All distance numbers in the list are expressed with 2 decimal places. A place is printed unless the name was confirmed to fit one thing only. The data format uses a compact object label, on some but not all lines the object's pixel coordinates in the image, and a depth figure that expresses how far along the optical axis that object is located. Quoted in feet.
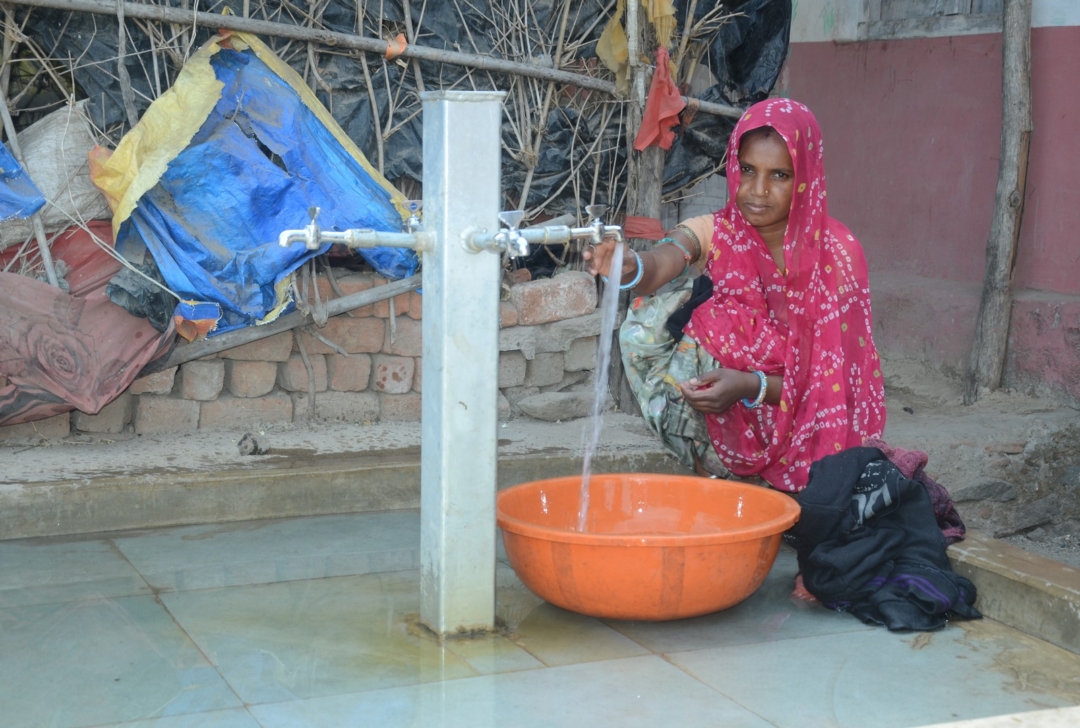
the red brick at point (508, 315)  15.20
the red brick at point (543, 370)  15.65
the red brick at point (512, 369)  15.42
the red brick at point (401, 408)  14.94
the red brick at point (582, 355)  15.83
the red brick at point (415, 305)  14.75
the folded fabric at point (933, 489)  10.12
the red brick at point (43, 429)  12.90
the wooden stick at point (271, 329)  13.39
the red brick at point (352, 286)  14.16
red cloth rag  15.44
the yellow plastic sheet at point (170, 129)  12.41
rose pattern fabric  12.19
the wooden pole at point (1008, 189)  16.85
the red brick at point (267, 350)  14.06
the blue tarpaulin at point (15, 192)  12.34
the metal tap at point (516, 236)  7.97
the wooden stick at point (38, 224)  12.60
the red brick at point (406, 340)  14.83
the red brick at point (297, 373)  14.38
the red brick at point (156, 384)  13.51
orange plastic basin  8.45
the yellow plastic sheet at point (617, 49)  15.49
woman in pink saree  11.10
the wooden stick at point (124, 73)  13.01
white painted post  8.16
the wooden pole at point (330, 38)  12.98
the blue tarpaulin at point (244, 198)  12.87
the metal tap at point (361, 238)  7.58
